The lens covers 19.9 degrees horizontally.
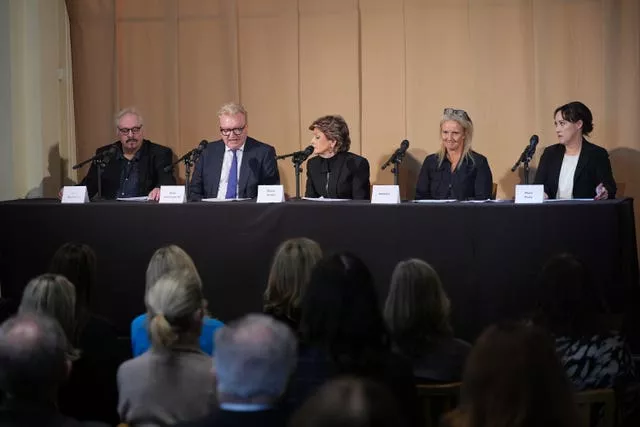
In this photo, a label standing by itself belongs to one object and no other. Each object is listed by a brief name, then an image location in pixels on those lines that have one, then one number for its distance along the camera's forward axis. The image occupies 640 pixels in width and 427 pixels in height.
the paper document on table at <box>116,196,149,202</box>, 9.50
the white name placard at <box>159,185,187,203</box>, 9.14
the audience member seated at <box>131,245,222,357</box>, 5.81
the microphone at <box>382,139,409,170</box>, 9.11
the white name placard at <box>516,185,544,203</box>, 8.52
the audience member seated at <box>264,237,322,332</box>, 6.01
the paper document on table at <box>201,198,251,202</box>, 9.34
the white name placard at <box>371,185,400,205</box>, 8.74
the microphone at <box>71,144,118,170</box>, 9.87
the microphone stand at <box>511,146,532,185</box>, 8.88
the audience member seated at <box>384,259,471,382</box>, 5.13
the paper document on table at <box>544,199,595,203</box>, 8.70
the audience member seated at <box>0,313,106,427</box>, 3.82
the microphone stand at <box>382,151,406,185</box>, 9.11
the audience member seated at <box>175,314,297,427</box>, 3.57
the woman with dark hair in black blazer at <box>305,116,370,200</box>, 10.18
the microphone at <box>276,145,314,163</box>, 9.13
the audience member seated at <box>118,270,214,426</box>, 4.66
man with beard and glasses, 10.52
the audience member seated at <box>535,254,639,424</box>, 5.39
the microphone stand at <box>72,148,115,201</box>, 9.79
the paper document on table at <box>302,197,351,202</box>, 9.12
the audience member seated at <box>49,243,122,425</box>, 5.38
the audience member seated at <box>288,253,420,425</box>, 4.57
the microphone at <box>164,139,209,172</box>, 9.50
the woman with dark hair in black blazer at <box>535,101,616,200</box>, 9.81
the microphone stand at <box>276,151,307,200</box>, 9.12
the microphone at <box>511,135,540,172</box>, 8.84
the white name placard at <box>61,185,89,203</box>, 9.35
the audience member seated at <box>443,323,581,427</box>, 3.17
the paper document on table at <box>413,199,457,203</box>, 8.90
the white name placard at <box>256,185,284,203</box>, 8.97
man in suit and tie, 10.17
